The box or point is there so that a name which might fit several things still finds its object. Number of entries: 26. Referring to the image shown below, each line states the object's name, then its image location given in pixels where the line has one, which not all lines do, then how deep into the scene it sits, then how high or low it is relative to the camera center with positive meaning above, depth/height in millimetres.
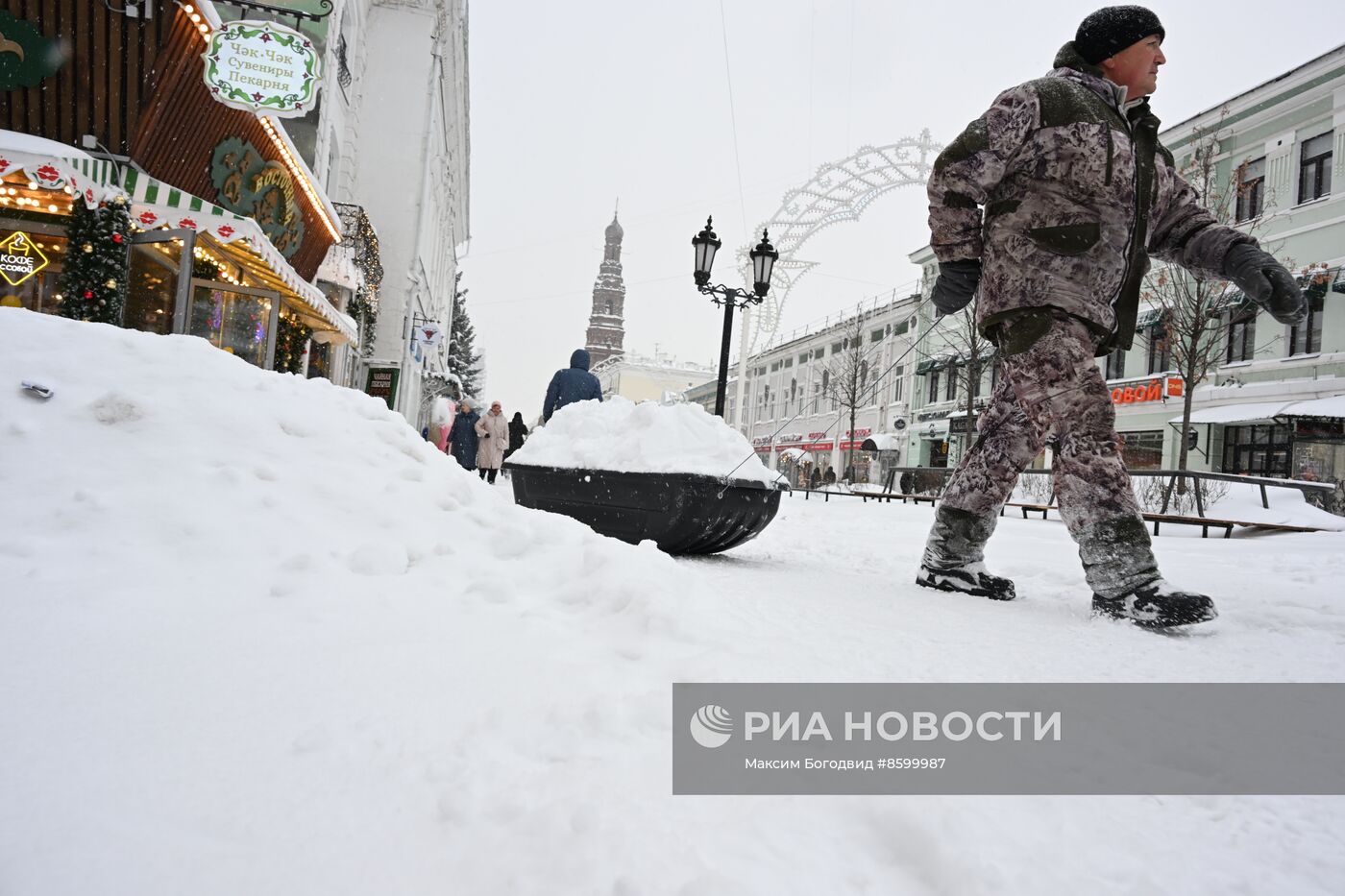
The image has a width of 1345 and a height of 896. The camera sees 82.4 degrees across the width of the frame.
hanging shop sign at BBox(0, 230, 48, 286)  8031 +1611
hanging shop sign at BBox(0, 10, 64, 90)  8078 +3791
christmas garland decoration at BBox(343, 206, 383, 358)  17547 +3887
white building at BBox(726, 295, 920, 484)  33719 +3396
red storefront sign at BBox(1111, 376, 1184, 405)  20672 +2576
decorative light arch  18953 +6684
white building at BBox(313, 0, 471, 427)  21359 +8022
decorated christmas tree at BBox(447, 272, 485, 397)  51291 +6165
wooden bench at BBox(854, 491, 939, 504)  13362 -558
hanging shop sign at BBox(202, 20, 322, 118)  8586 +3992
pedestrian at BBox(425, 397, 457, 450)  22430 +543
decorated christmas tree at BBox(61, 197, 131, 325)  7797 +1584
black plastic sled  3941 -287
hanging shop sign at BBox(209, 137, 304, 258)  10578 +3528
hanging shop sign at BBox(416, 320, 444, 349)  23531 +3213
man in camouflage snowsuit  2688 +885
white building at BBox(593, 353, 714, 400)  77938 +7941
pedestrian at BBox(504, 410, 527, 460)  16908 +272
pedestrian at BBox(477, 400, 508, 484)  14400 +37
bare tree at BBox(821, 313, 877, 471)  27895 +4081
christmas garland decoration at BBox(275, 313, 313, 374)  12430 +1425
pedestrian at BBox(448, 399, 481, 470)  14688 +69
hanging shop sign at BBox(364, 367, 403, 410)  21094 +1432
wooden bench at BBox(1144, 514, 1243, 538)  6953 -323
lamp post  9641 +2642
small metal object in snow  2266 +70
